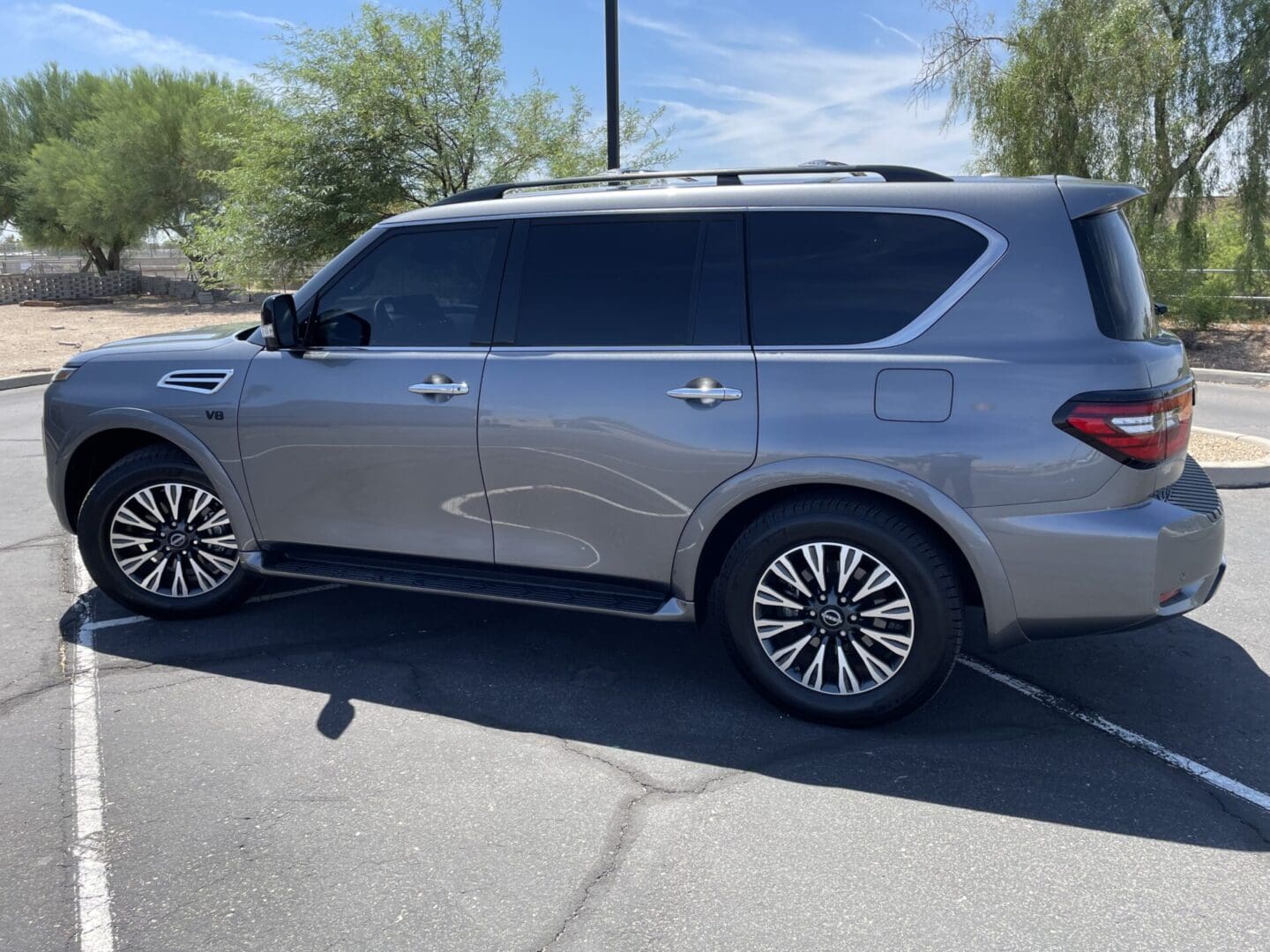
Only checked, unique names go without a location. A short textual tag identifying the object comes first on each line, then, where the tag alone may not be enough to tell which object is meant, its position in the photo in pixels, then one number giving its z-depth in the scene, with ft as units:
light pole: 26.53
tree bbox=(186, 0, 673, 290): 55.83
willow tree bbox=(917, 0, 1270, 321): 55.06
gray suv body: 11.34
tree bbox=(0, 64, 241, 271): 131.95
